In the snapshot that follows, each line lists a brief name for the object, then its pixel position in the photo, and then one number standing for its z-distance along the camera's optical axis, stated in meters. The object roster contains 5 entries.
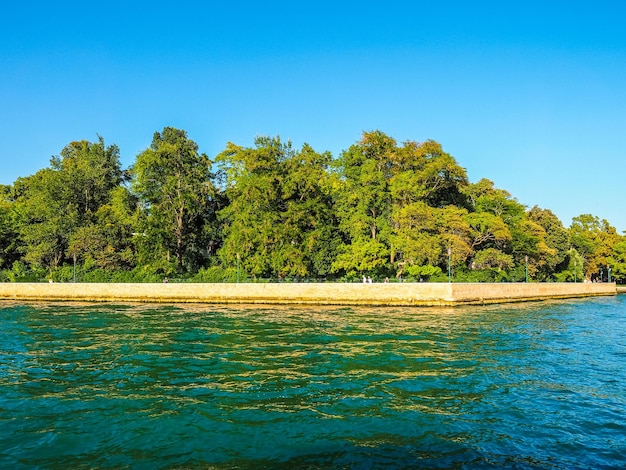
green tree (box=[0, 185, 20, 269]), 58.09
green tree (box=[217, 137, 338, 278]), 45.06
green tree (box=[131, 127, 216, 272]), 49.75
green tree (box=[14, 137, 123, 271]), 55.06
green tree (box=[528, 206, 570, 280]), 62.41
